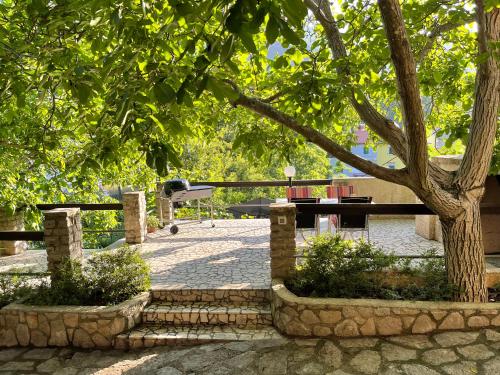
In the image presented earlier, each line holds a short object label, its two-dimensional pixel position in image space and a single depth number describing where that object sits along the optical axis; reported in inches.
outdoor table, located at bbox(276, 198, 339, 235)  278.7
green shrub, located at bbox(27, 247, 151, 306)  175.6
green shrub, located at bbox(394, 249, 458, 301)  155.4
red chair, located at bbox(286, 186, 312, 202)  290.2
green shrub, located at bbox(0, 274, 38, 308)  184.7
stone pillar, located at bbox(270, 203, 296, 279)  175.3
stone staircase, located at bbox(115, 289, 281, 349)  162.1
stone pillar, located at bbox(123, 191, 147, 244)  286.5
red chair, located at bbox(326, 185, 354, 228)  273.1
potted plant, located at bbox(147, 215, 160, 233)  325.4
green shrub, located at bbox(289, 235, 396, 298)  162.2
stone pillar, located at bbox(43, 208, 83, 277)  188.9
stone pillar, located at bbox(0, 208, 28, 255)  277.4
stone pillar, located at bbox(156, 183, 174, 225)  339.6
